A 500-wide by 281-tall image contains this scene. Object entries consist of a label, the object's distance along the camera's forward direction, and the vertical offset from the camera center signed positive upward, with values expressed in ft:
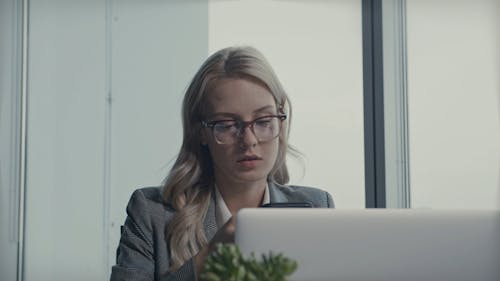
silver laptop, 4.41 -0.03
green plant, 3.04 -0.06
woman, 6.01 +0.21
